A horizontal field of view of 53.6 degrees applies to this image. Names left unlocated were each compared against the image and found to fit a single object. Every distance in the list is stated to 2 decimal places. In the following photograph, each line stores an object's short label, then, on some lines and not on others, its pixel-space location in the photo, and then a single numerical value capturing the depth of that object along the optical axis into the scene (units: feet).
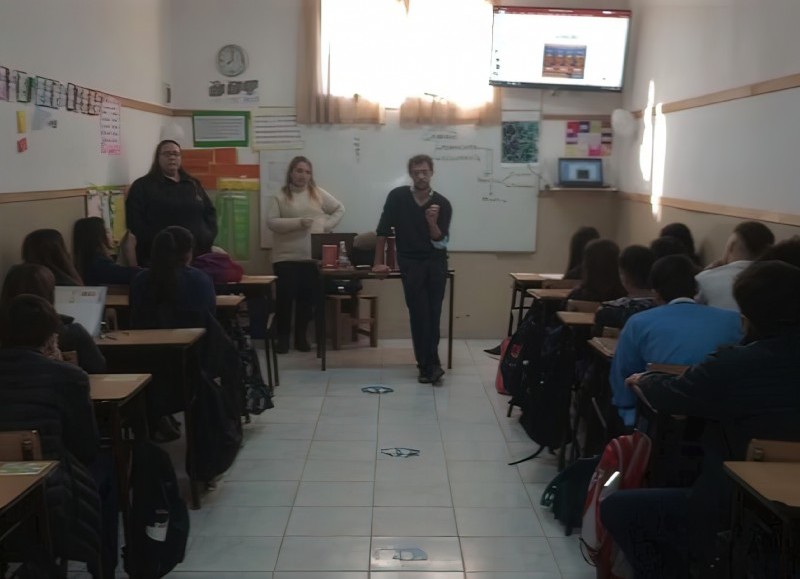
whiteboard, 22.09
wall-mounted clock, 21.77
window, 21.62
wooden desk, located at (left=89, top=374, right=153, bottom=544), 8.25
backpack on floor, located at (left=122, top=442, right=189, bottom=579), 8.75
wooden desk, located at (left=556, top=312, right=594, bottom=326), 11.80
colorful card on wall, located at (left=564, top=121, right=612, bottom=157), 22.26
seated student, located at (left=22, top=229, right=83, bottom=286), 12.09
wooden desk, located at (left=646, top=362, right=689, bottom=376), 8.04
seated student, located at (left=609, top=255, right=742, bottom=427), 8.47
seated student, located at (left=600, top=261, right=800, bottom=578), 6.75
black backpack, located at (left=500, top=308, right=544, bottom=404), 13.67
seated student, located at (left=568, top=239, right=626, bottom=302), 12.93
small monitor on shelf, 22.04
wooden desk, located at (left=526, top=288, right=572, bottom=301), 14.37
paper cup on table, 18.81
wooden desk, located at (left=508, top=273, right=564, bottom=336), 18.69
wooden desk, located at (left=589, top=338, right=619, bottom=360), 10.00
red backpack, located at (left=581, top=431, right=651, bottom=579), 8.13
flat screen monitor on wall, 20.79
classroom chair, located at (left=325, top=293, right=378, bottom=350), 21.35
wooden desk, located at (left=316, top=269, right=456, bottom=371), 18.30
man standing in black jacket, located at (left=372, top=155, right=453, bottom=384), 17.37
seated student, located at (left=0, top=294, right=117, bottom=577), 7.19
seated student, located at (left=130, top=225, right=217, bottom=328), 11.78
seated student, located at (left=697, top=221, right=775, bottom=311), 11.24
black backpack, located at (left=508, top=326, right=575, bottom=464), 12.37
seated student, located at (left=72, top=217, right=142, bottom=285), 14.10
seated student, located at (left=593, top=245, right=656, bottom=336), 11.03
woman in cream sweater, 20.99
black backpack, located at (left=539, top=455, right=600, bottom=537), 10.37
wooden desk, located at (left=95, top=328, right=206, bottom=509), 10.55
